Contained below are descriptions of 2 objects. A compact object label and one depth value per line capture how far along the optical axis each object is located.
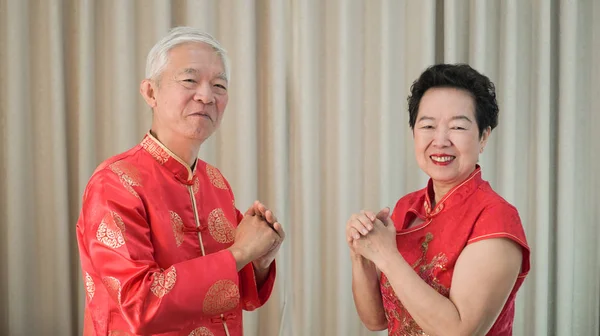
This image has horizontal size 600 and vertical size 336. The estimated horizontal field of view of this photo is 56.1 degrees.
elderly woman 1.45
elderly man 1.36
